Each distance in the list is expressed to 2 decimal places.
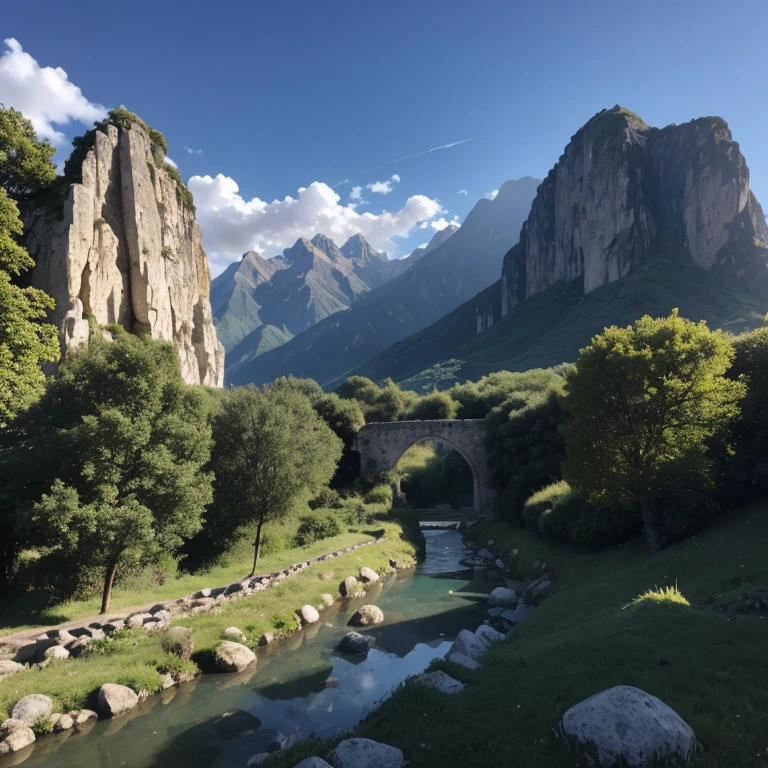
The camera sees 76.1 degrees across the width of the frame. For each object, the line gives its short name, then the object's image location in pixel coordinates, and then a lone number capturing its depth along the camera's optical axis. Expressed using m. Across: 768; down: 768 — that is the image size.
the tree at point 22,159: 34.03
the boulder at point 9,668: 12.99
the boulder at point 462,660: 12.38
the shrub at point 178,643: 15.10
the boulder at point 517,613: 19.02
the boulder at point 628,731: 5.98
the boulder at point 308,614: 20.06
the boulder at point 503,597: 21.62
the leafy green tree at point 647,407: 18.72
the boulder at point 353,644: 16.75
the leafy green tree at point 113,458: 16.12
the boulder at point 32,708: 11.31
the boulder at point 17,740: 10.61
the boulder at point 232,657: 15.23
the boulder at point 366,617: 19.70
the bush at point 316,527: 31.64
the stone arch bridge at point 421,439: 47.91
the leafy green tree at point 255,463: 24.17
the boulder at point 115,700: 12.28
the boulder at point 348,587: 24.22
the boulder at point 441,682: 9.84
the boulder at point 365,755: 7.20
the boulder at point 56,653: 14.10
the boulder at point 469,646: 14.21
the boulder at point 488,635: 15.94
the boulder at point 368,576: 26.36
